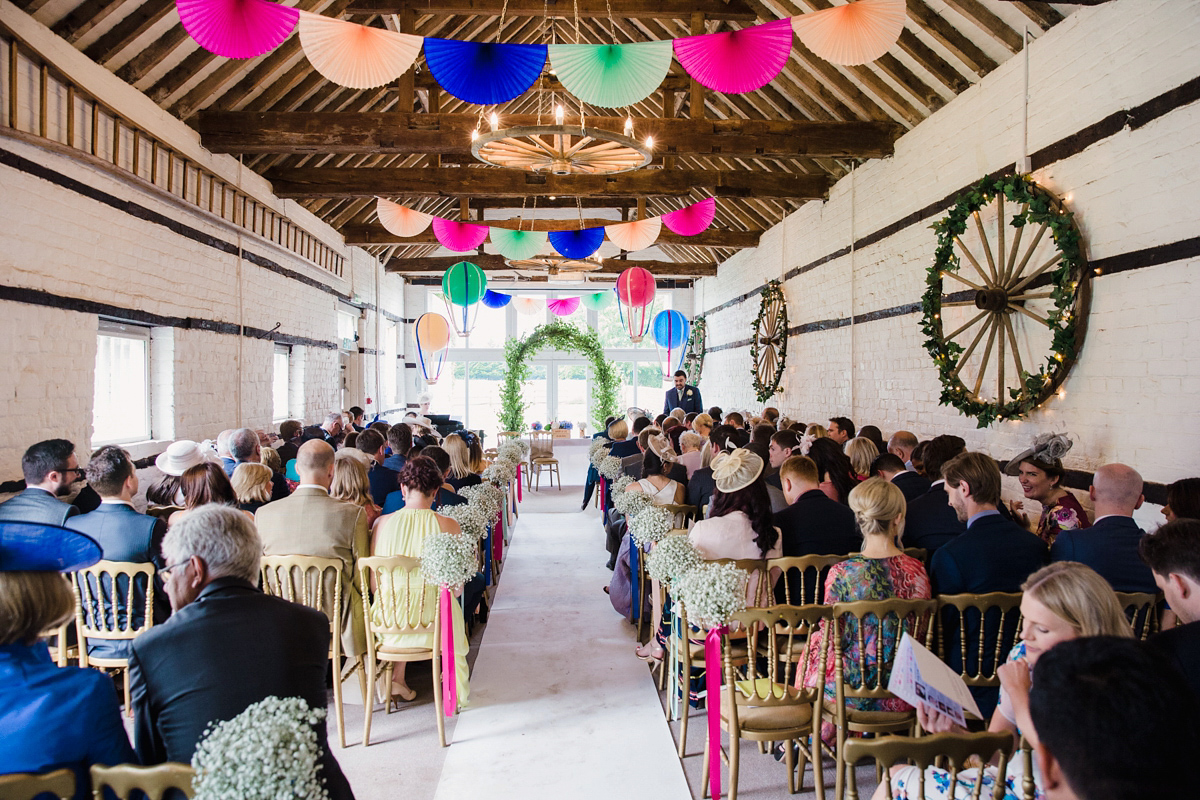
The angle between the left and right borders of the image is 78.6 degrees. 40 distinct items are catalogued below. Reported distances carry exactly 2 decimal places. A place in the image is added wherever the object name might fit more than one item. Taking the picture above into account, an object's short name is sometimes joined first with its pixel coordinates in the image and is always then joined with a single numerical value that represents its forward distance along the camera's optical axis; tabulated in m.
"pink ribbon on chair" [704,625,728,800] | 2.62
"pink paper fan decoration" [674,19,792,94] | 4.20
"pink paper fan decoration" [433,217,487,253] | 8.98
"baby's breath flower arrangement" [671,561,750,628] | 2.48
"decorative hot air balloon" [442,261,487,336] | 8.97
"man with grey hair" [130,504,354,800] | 1.68
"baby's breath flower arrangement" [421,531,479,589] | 3.13
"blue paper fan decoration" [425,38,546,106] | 4.23
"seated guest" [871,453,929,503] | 4.20
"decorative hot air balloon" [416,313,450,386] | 11.30
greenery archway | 13.87
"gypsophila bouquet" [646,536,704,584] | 2.96
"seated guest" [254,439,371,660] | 3.37
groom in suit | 11.66
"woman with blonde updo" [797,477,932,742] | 2.55
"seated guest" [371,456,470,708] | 3.44
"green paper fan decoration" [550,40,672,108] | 4.12
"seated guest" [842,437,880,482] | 4.81
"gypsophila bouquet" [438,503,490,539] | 3.92
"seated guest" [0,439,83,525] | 3.29
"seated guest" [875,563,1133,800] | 1.64
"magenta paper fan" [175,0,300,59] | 3.62
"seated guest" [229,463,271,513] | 3.96
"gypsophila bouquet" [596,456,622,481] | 6.26
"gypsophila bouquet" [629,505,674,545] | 3.75
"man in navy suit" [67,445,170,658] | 3.12
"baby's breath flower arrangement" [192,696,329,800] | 1.35
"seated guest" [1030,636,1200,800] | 0.98
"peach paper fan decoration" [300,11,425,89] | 3.96
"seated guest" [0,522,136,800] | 1.44
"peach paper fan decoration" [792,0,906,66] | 3.90
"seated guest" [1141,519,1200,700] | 1.87
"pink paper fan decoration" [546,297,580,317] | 15.02
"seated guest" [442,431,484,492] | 5.46
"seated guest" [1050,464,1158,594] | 2.77
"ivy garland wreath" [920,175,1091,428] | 4.15
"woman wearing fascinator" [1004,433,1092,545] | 3.77
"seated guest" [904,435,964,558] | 3.54
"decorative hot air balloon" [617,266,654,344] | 9.55
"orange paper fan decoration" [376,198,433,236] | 8.33
